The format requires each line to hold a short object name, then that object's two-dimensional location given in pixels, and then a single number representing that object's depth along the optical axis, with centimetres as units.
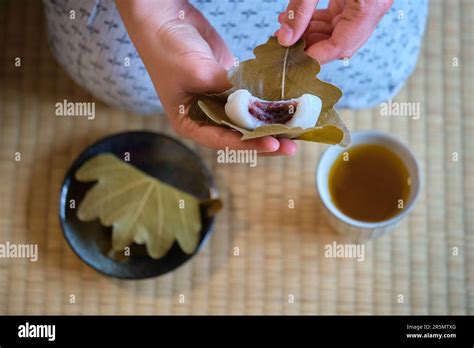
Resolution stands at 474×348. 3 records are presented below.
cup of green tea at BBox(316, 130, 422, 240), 98
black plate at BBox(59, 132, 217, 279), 104
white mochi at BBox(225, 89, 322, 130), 69
